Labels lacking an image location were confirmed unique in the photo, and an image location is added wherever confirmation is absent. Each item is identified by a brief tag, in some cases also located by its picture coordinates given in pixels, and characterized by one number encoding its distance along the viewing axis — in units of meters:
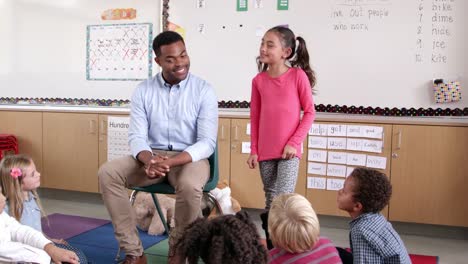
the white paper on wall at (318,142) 3.20
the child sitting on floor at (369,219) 1.57
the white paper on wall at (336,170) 3.19
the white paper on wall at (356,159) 3.14
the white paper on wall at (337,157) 3.18
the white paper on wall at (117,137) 3.62
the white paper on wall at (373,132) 3.08
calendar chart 3.87
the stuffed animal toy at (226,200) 3.23
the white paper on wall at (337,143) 3.17
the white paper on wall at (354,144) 3.13
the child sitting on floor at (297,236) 1.37
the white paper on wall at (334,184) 3.18
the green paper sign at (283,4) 3.41
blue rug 2.46
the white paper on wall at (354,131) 3.11
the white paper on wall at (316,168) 3.20
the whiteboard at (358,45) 3.10
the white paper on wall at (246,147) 3.33
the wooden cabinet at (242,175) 3.32
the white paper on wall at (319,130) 3.19
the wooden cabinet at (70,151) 3.74
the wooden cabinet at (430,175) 2.95
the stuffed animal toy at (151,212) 2.95
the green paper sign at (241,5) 3.52
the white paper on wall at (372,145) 3.08
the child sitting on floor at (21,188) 1.88
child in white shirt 1.52
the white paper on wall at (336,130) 3.15
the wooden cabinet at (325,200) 3.16
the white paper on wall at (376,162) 3.09
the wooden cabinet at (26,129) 3.88
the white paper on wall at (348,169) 3.18
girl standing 2.17
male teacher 2.13
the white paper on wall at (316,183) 3.20
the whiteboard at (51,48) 4.00
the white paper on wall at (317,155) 3.21
